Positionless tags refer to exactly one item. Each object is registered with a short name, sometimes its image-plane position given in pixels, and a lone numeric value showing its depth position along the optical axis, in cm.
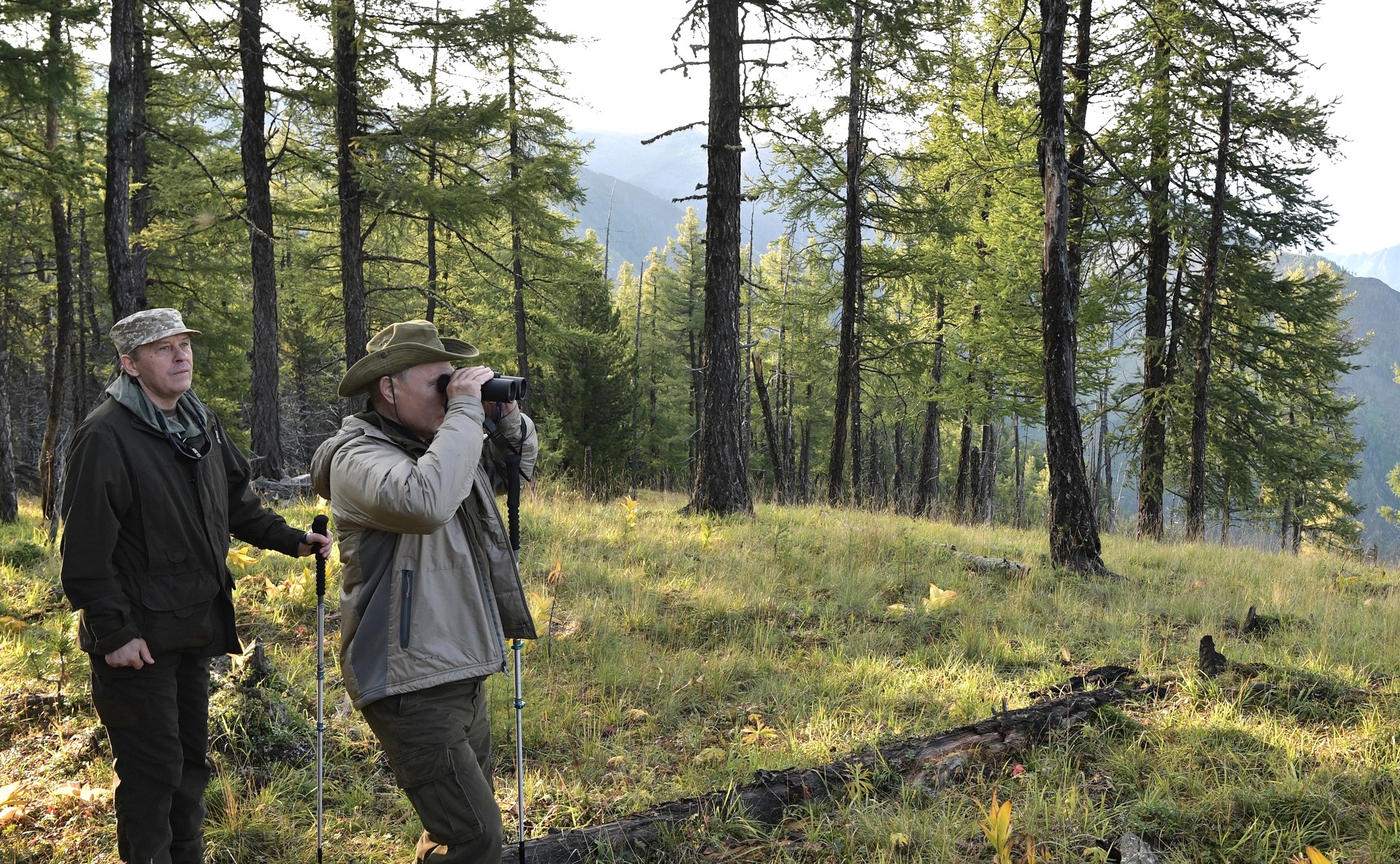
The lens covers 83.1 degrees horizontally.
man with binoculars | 242
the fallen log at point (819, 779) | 325
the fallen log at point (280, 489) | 1096
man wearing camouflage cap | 291
